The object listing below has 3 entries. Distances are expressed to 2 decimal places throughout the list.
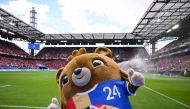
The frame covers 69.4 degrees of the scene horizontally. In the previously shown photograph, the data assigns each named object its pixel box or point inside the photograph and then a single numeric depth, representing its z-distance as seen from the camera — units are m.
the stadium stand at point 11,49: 33.99
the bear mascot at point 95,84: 1.82
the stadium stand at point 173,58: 23.28
